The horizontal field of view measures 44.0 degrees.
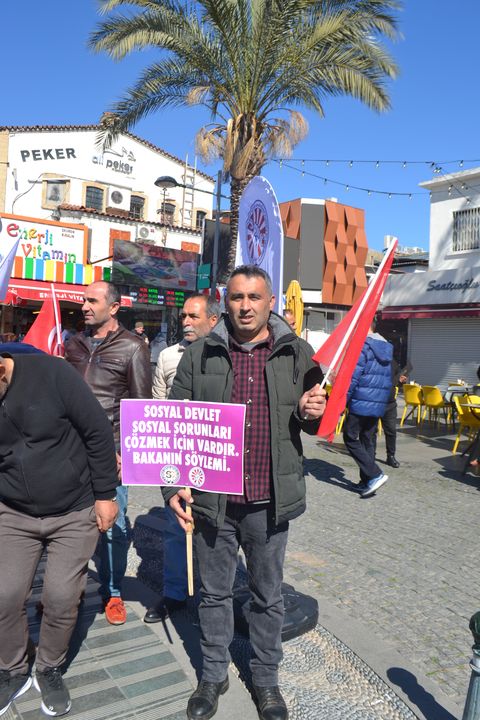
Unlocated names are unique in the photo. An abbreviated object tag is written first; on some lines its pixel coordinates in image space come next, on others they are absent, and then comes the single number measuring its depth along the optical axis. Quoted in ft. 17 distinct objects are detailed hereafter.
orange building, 79.97
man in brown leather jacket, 11.83
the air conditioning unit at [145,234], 77.30
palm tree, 36.45
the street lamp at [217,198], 48.77
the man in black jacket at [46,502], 8.71
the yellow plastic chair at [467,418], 28.63
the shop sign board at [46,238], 61.46
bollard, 7.02
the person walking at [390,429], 26.74
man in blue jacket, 22.22
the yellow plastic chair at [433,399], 38.83
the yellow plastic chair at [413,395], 40.09
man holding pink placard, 8.79
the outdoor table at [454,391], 40.40
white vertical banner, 11.95
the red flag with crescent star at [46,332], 18.45
